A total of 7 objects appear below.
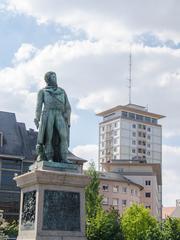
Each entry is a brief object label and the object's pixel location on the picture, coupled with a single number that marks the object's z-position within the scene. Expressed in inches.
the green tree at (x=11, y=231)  1791.3
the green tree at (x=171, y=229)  1915.6
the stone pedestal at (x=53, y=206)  561.9
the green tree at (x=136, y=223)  2216.8
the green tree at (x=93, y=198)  2326.5
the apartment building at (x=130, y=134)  5629.9
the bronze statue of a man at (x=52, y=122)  606.9
